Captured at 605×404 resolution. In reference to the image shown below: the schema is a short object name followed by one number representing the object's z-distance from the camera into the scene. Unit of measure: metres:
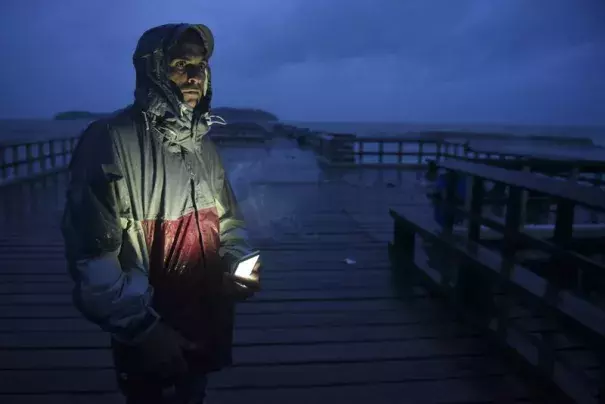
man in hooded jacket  1.36
